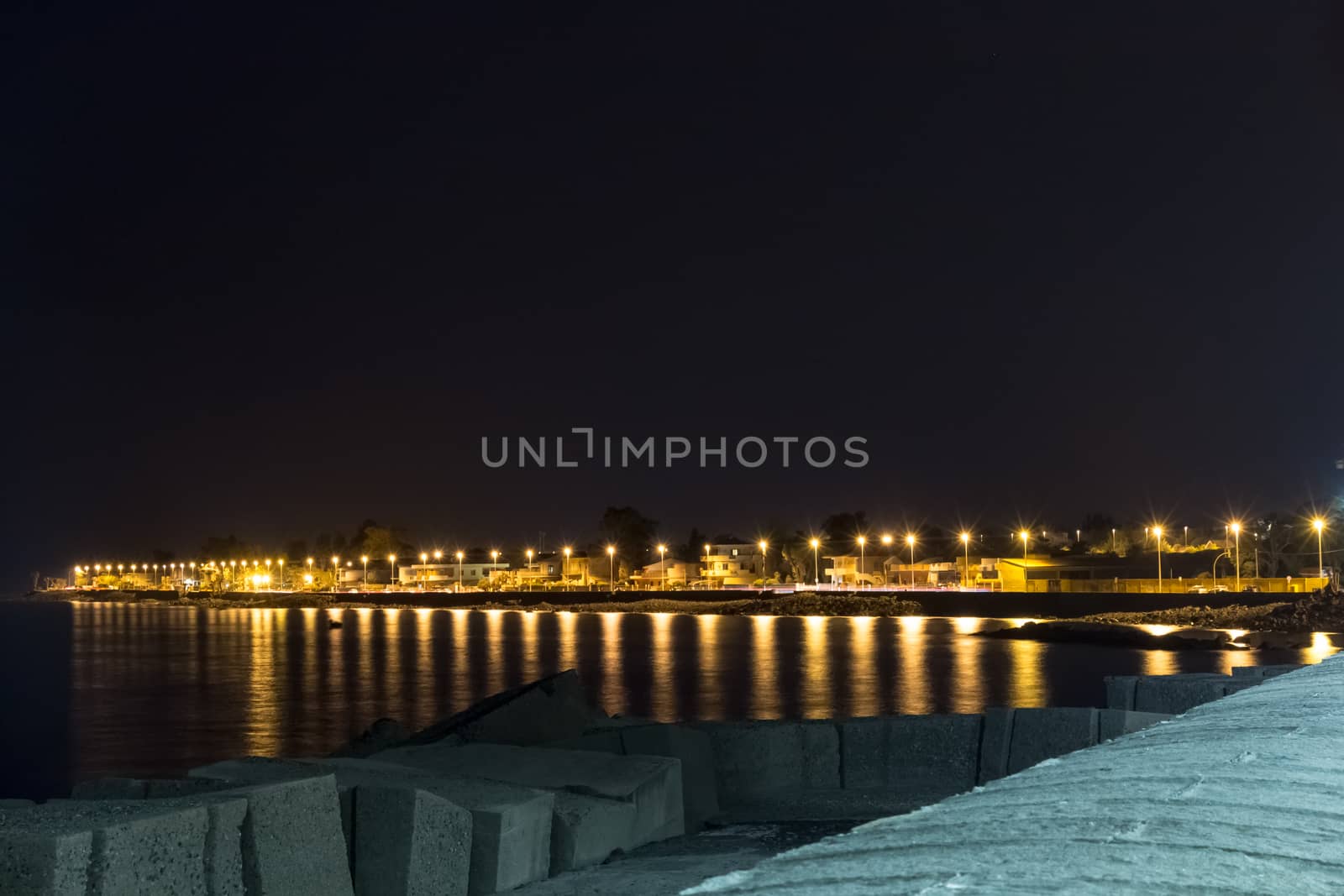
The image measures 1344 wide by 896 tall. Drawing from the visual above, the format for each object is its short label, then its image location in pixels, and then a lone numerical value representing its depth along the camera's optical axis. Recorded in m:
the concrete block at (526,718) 11.63
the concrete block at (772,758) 11.27
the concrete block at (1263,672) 11.59
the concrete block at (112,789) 7.83
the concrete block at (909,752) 11.47
